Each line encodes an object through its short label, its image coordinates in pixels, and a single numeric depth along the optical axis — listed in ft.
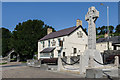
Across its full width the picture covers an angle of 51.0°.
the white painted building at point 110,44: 106.69
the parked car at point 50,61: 74.73
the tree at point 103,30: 345.92
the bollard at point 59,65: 41.28
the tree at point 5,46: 143.35
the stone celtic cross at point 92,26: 38.64
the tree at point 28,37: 120.06
